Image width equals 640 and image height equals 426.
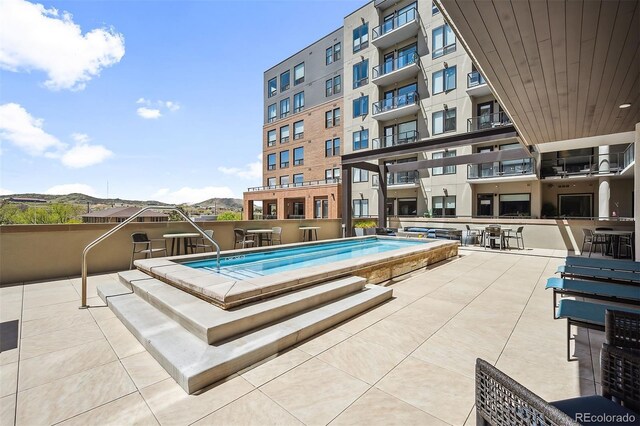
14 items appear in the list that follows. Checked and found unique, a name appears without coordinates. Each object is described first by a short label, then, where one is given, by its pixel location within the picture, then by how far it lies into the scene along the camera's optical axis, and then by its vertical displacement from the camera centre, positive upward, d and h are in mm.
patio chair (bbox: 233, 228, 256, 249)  8883 -935
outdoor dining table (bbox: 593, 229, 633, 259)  8447 -985
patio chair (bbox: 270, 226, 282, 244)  9869 -1010
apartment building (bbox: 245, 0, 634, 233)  14016 +3649
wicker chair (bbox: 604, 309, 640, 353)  1853 -820
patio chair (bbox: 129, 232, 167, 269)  6660 -881
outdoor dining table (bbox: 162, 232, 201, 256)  7635 -830
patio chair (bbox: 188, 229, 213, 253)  7777 -982
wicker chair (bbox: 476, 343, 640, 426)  966 -850
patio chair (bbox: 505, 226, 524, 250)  10754 -1017
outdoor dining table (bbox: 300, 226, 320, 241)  11797 -1066
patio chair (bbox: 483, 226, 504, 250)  10507 -976
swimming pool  3692 -1103
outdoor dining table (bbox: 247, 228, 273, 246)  9016 -917
